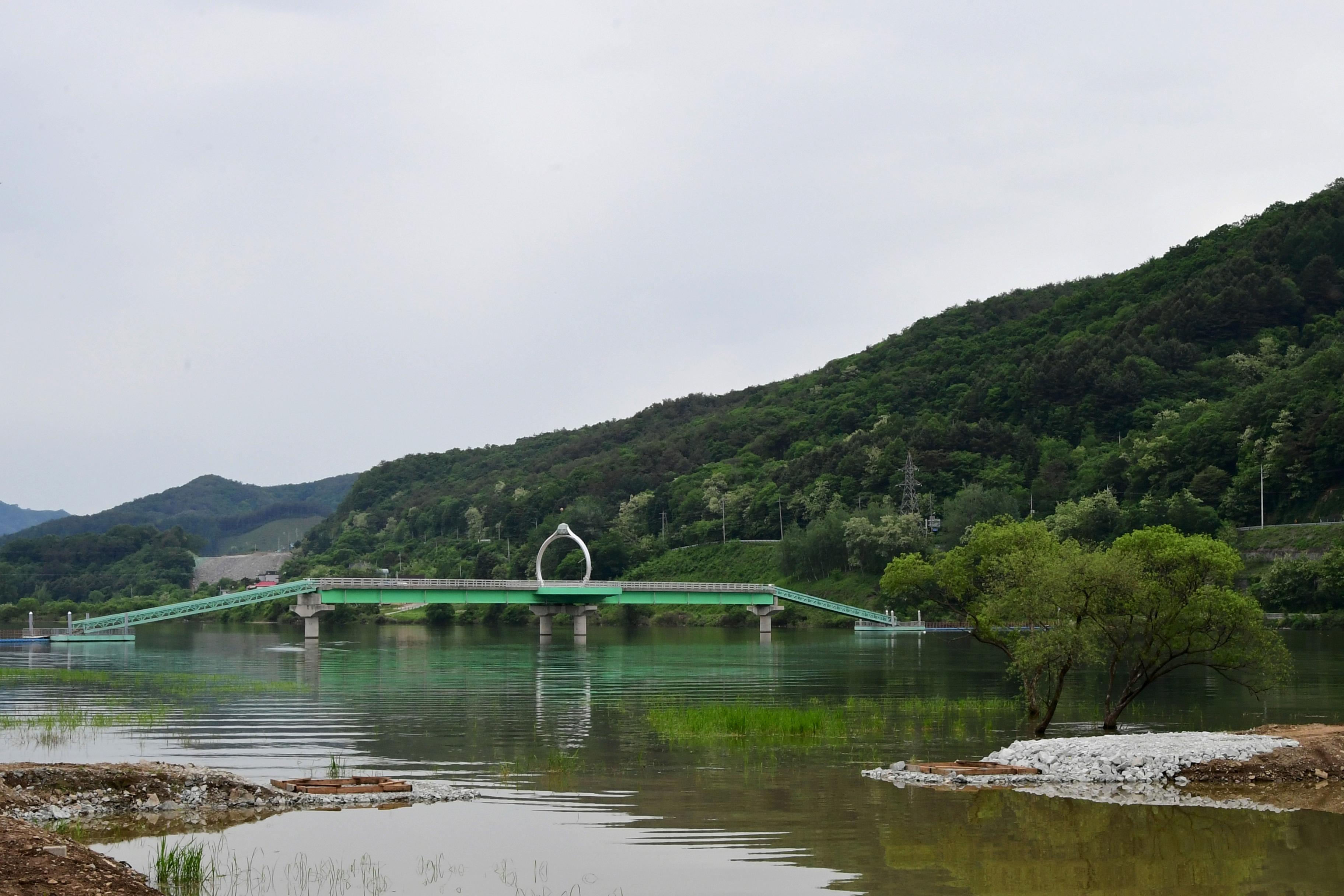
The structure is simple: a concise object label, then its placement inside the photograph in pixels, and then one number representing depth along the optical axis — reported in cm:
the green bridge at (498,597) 11619
